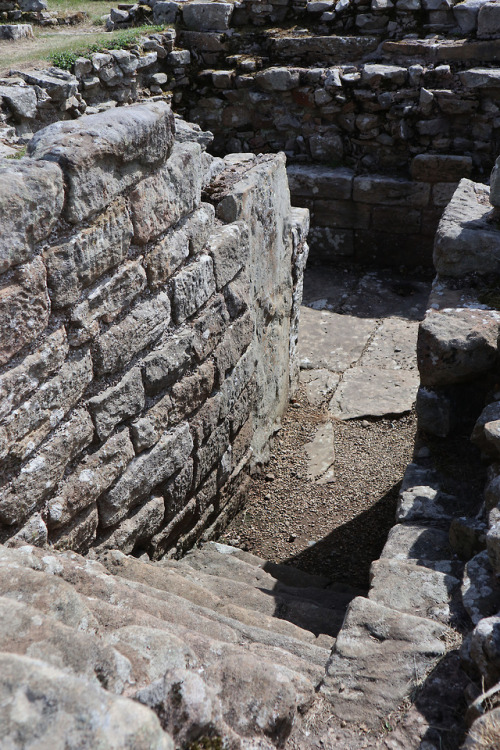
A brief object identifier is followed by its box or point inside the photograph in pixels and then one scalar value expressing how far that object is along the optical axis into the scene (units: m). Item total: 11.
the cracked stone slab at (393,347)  6.06
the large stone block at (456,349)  3.24
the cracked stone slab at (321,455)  4.72
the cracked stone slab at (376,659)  1.83
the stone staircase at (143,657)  1.09
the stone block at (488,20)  7.22
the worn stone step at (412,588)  2.31
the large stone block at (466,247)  3.82
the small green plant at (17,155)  2.99
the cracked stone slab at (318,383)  5.63
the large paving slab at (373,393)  5.39
